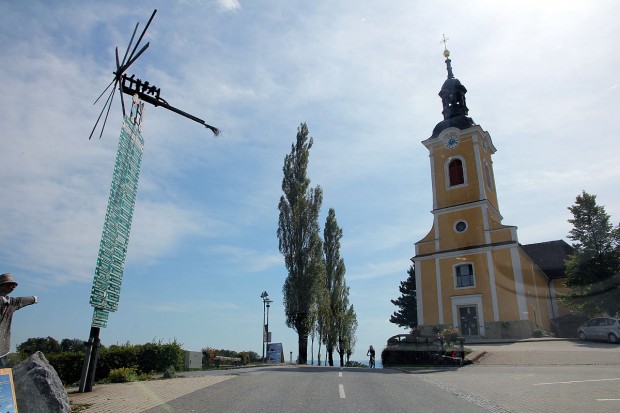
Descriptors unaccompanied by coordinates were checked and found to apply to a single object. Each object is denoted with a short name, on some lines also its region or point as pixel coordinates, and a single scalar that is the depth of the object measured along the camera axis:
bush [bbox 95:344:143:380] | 16.23
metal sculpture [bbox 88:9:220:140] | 13.64
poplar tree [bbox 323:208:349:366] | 37.56
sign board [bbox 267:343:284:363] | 33.78
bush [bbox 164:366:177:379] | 14.53
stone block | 6.88
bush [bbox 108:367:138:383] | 13.05
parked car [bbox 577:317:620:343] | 24.30
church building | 32.06
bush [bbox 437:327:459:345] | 23.83
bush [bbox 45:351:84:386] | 16.75
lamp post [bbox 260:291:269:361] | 36.31
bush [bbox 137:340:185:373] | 17.52
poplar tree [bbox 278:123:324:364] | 30.11
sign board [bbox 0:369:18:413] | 5.23
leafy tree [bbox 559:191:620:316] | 29.30
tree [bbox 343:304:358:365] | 39.91
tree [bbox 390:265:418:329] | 51.28
